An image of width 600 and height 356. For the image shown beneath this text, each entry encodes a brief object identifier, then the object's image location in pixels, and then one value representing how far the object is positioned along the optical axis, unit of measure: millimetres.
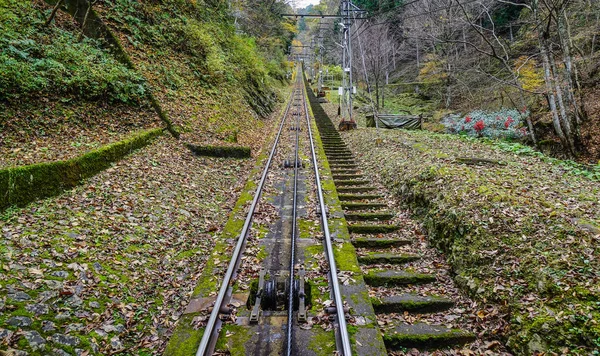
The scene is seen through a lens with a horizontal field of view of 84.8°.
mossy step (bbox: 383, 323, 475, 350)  4516
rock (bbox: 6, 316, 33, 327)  3725
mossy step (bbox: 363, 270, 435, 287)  5820
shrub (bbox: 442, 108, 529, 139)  17469
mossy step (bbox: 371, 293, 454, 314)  5176
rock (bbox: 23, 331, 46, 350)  3654
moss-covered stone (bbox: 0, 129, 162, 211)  5574
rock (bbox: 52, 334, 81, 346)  3841
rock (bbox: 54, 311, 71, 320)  4086
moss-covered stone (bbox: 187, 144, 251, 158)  11442
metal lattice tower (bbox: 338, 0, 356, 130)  18984
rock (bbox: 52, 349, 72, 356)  3725
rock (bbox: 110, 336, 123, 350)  4168
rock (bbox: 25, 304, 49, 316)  3969
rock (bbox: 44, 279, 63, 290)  4387
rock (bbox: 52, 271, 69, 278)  4582
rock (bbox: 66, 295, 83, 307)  4340
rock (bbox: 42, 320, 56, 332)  3877
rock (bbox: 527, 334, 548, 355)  4020
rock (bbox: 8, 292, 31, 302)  3984
